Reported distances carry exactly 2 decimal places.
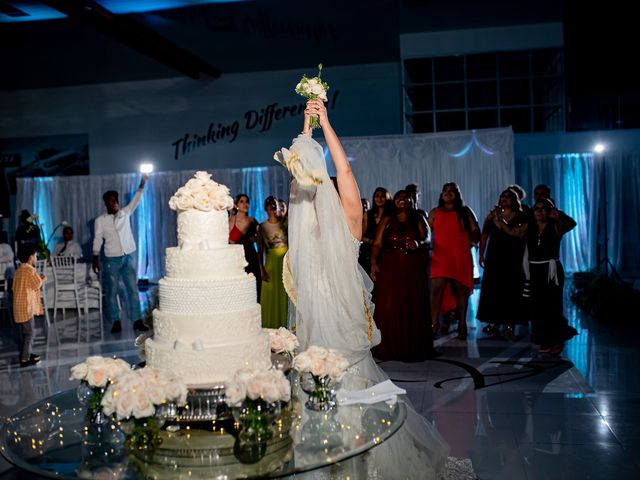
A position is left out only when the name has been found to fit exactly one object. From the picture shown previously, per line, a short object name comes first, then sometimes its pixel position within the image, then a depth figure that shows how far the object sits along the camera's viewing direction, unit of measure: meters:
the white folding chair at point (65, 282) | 10.22
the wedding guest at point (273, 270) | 7.70
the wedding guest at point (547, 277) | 7.02
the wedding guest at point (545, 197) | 7.36
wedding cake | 2.94
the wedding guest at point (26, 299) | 7.09
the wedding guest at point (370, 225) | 8.35
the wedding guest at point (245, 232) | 8.43
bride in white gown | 3.70
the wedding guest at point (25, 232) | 11.89
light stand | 13.45
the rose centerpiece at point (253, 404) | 2.52
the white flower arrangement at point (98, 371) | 2.85
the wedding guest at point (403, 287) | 6.83
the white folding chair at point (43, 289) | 9.48
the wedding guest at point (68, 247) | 12.07
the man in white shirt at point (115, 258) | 9.24
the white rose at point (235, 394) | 2.54
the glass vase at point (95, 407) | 2.90
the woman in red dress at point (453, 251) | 8.12
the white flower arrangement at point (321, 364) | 2.90
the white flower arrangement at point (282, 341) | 3.42
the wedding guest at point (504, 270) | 7.87
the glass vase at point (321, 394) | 2.93
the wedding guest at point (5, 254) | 10.72
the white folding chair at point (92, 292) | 10.50
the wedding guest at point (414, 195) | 7.15
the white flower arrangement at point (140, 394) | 2.47
